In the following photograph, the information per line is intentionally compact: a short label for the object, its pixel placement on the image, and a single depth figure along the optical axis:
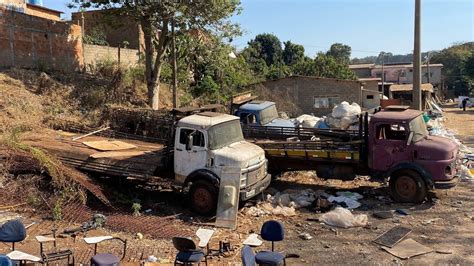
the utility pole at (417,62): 15.80
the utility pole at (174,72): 18.48
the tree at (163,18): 16.80
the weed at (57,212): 8.85
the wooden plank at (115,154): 10.39
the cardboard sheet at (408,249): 7.47
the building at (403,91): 41.16
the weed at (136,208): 9.46
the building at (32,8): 22.97
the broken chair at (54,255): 6.50
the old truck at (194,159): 9.47
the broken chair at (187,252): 6.06
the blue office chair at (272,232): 6.48
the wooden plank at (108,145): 11.15
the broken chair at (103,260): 5.74
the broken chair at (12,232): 6.34
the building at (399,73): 66.25
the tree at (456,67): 56.06
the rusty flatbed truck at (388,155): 9.87
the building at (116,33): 26.38
